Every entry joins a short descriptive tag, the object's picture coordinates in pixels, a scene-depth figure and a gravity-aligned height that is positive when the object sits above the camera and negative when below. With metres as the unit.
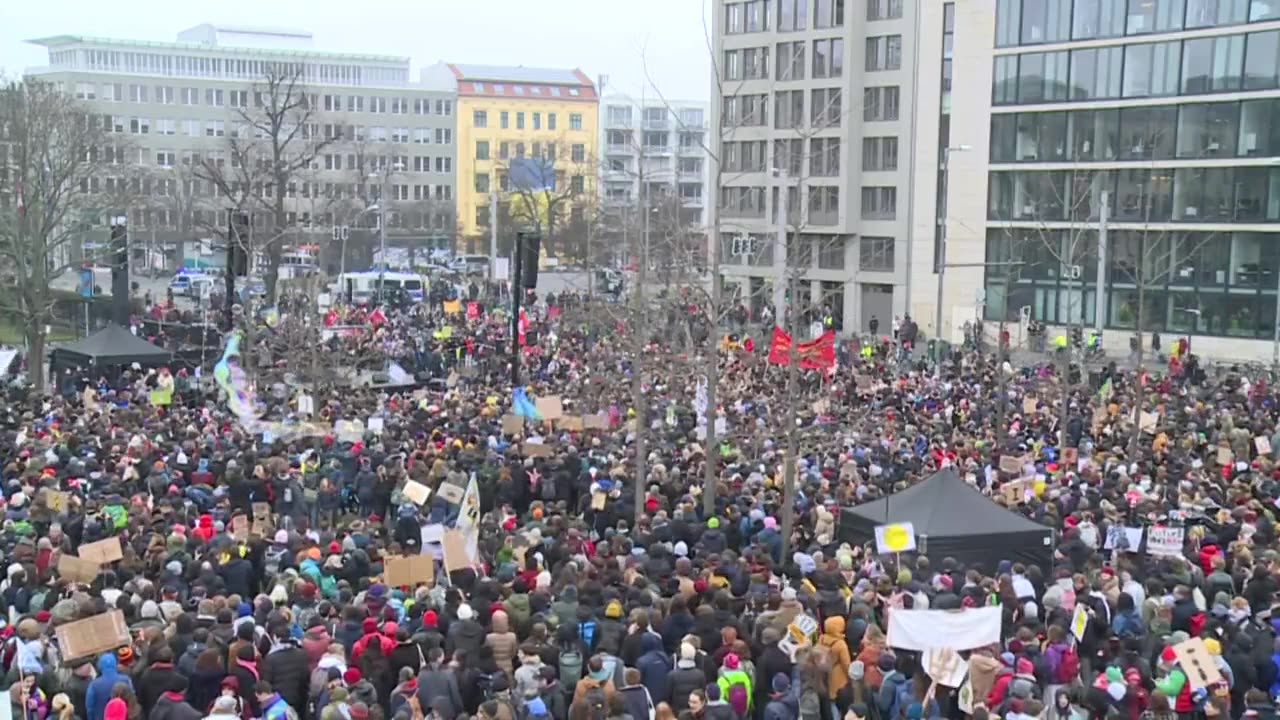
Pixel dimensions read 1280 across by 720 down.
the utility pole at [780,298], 56.56 -3.38
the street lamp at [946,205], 53.84 +0.57
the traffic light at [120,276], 39.19 -2.01
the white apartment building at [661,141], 122.62 +7.02
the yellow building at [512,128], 106.69 +7.18
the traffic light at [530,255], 28.80 -0.81
